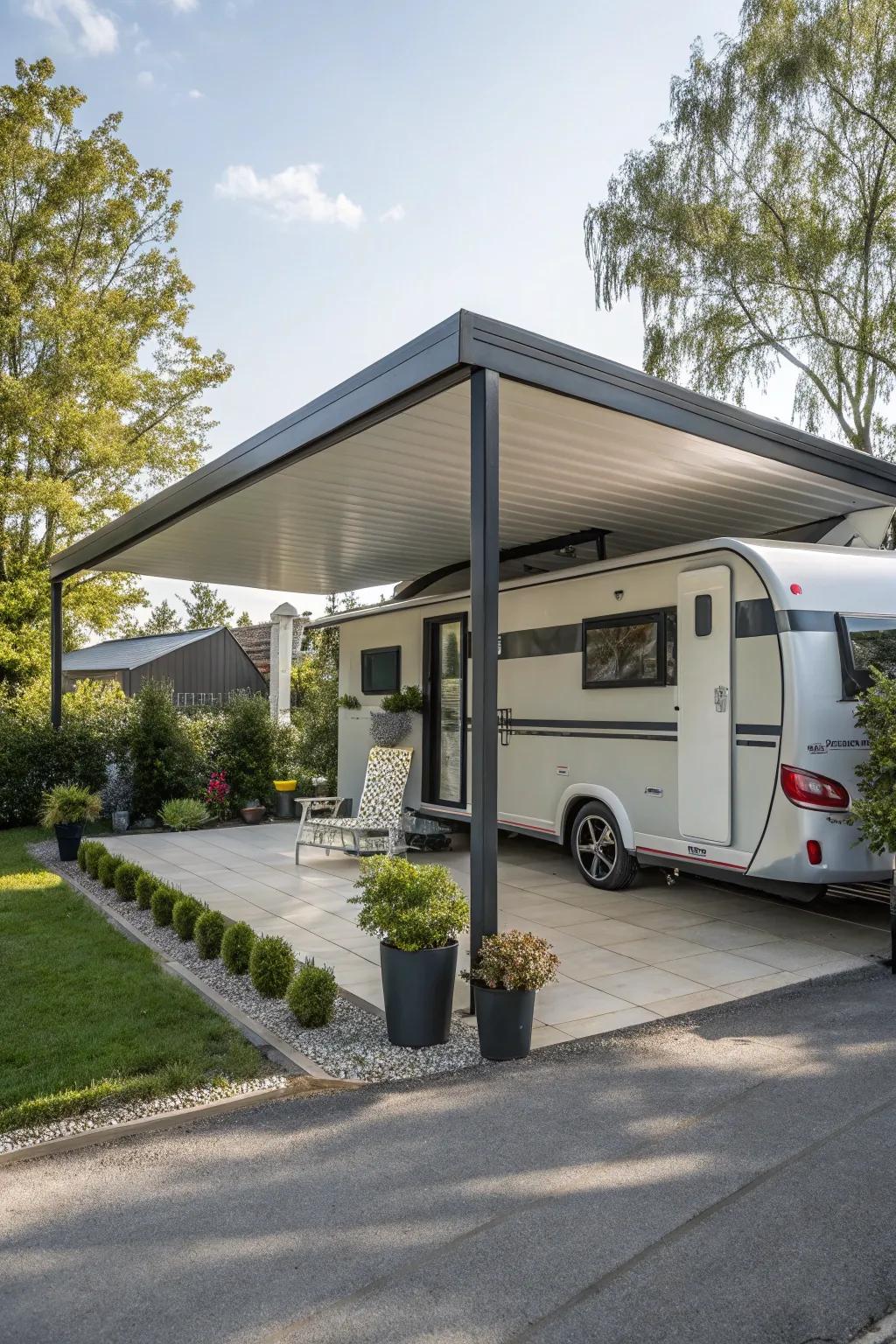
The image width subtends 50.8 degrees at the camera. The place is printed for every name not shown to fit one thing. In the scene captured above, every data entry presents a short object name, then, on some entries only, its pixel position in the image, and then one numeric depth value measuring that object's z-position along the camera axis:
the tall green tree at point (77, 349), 15.35
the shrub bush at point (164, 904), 5.77
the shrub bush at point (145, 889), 6.21
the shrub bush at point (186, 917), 5.41
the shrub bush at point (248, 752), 11.22
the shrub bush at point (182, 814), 10.16
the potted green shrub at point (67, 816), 8.22
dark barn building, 24.67
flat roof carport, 4.11
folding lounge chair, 8.02
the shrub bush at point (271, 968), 4.39
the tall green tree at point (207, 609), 52.12
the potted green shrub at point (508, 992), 3.75
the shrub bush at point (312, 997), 4.04
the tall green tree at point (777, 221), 13.10
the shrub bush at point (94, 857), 7.40
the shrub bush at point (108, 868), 6.98
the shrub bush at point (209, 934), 5.10
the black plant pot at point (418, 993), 3.83
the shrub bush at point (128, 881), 6.60
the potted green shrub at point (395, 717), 9.31
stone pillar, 14.94
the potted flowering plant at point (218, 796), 10.80
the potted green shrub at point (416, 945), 3.84
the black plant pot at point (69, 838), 8.24
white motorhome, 5.21
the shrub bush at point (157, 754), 10.50
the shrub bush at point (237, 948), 4.74
